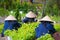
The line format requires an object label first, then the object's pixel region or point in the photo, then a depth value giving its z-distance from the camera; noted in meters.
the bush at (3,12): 20.43
